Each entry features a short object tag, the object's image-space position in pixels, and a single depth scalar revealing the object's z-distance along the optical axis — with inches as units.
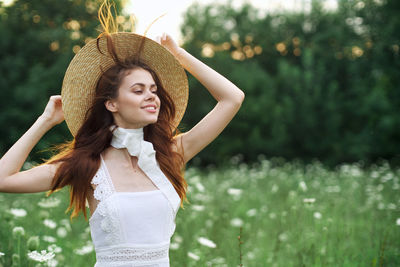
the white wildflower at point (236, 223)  155.3
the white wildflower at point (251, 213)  166.3
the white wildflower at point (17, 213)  120.1
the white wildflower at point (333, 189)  213.6
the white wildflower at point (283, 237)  134.6
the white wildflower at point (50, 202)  117.2
